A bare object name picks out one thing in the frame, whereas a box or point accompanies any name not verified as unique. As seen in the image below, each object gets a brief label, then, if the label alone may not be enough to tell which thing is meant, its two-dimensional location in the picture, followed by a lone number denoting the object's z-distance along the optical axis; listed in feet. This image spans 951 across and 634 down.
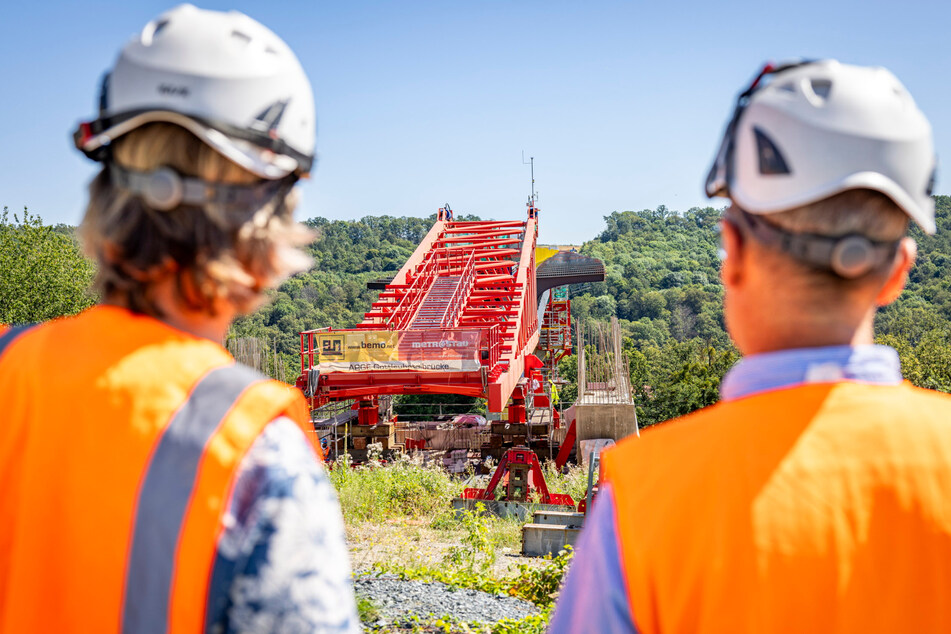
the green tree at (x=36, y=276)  106.52
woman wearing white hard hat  3.41
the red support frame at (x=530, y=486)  42.39
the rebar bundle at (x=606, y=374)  67.82
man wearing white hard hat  3.43
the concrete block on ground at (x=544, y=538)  29.32
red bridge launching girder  50.03
